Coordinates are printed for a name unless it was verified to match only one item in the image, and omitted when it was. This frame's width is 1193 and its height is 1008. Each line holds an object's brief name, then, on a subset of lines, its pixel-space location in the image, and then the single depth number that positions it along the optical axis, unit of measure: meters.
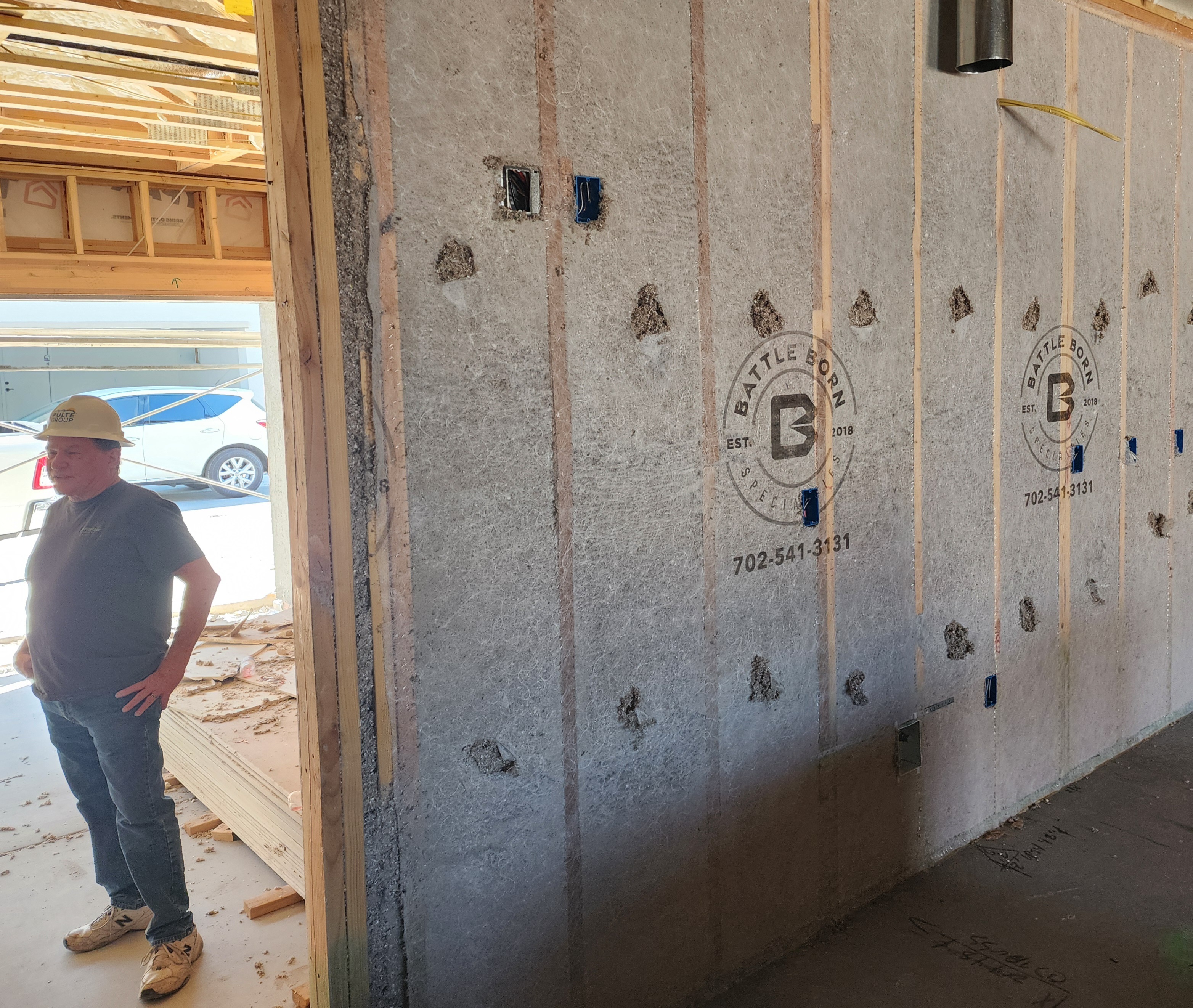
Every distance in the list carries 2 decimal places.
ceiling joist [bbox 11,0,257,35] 2.63
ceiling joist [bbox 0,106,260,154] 3.99
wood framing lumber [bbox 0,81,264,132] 3.54
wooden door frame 1.52
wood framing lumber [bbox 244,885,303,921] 2.85
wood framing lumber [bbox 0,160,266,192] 4.71
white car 12.58
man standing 2.50
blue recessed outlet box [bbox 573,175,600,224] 1.89
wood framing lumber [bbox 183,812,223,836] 3.43
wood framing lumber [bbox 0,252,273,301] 4.64
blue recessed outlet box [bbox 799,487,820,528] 2.41
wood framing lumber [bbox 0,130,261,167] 4.42
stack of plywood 2.94
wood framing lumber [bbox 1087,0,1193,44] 3.35
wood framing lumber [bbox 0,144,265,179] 4.74
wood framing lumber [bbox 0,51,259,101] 3.11
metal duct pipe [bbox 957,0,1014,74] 2.58
